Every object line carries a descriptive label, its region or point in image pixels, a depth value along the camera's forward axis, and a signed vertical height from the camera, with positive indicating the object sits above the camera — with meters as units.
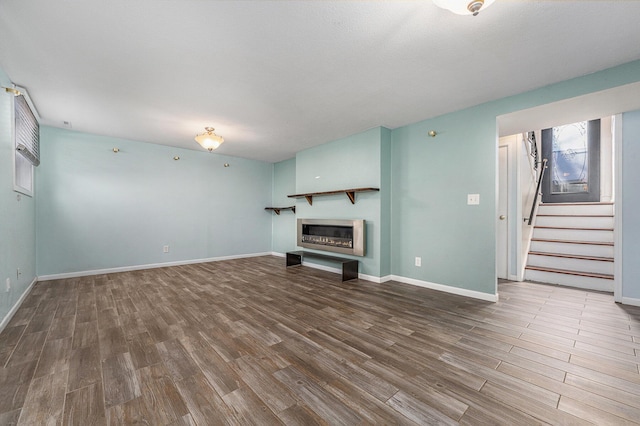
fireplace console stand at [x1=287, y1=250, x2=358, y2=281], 4.00 -0.89
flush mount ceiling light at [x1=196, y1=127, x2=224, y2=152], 3.87 +1.13
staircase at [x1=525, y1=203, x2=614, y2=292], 3.53 -0.59
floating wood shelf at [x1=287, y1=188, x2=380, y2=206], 3.92 +0.33
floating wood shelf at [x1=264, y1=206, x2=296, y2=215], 6.05 +0.06
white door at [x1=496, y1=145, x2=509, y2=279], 4.08 -0.05
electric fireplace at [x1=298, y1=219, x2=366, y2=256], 4.06 -0.45
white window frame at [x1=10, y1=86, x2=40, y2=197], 2.71 +0.65
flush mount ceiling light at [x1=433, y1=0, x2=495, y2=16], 1.41 +1.19
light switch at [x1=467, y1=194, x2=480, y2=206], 3.20 +0.14
